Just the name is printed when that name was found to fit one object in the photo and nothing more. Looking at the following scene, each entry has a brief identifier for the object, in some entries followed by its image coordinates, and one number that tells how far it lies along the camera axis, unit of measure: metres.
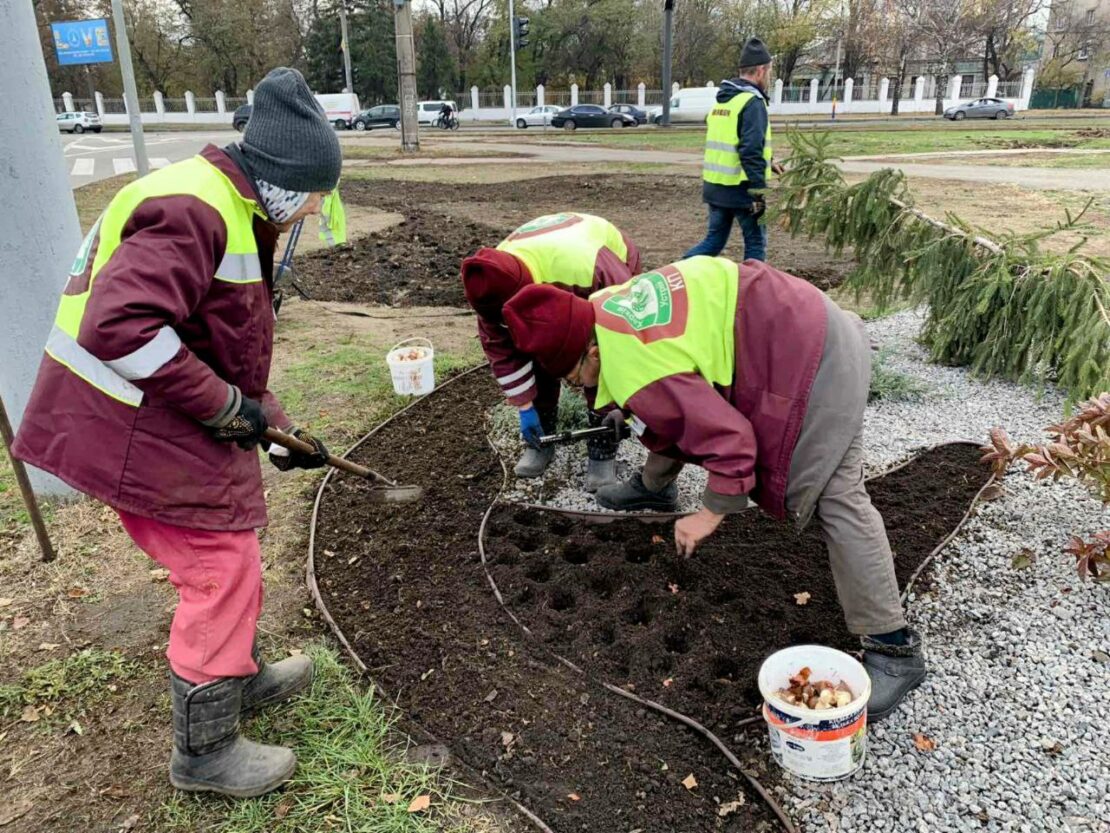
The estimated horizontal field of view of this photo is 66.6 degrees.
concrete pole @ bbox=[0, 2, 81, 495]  3.43
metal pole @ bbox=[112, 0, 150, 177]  7.91
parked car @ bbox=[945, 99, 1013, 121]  36.38
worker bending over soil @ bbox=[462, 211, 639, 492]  3.28
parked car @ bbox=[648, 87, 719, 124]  36.97
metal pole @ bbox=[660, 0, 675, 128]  29.90
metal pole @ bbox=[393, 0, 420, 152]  19.93
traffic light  33.69
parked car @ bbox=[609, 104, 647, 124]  38.28
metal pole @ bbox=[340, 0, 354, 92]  41.83
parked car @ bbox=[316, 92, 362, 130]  42.56
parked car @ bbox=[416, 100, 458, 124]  43.47
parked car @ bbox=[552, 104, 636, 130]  37.84
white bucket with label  2.16
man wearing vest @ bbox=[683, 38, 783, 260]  6.32
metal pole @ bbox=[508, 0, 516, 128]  40.05
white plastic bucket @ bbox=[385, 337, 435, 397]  4.93
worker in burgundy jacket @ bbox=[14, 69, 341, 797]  1.91
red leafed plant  2.78
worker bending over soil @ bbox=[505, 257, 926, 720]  2.28
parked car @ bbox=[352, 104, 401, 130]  41.19
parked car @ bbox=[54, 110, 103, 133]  37.44
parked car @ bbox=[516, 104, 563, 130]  41.09
